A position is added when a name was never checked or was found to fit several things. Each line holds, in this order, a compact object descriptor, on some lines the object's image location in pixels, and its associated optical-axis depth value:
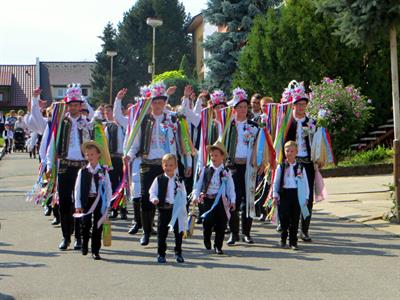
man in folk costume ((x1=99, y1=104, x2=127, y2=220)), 14.41
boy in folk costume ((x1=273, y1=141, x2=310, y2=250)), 11.05
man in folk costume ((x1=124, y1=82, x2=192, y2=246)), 11.07
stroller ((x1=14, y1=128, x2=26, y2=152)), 43.78
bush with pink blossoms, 22.98
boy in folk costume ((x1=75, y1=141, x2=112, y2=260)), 10.33
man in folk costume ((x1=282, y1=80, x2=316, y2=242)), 11.70
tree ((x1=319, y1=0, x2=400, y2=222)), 12.41
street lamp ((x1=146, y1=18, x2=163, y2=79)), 32.25
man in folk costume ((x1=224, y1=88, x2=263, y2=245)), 11.57
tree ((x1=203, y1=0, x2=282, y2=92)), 40.22
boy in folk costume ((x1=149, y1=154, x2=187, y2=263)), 10.08
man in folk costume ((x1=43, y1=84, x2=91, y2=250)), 11.13
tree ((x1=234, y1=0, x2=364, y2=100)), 26.89
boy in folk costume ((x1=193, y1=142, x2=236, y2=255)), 10.66
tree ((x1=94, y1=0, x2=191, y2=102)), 89.12
